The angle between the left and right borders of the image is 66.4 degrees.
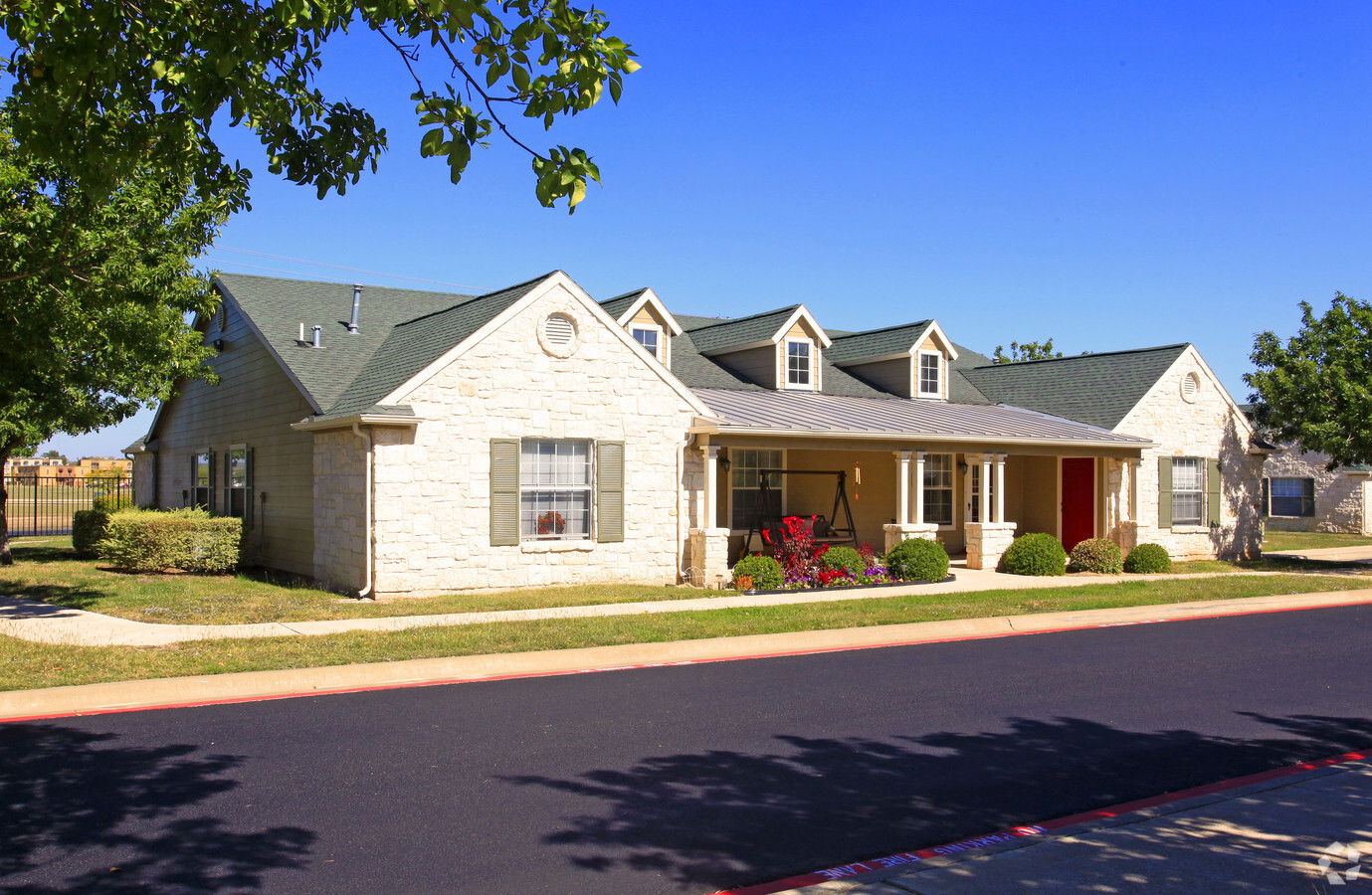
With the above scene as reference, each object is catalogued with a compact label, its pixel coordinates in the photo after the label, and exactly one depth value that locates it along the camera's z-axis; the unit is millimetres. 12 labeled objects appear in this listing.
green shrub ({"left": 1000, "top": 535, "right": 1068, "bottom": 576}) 20656
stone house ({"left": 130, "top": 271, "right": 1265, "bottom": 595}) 15914
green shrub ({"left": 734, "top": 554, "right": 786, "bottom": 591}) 17406
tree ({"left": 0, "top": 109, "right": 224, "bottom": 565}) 10836
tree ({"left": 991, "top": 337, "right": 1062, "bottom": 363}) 52062
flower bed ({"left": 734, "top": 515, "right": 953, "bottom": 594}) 17781
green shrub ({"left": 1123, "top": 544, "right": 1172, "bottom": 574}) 21984
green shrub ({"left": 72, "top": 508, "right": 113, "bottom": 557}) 21688
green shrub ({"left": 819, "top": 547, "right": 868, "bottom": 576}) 18344
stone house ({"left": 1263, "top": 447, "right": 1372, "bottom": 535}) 35281
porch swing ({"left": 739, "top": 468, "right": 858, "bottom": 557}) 21062
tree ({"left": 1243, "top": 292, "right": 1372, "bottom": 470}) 22734
